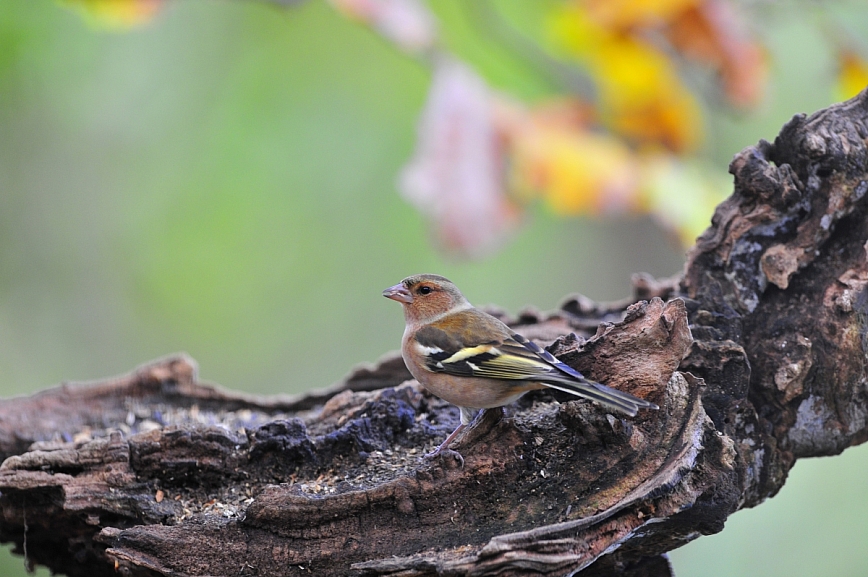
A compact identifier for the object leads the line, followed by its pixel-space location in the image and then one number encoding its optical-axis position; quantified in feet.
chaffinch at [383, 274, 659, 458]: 19.65
